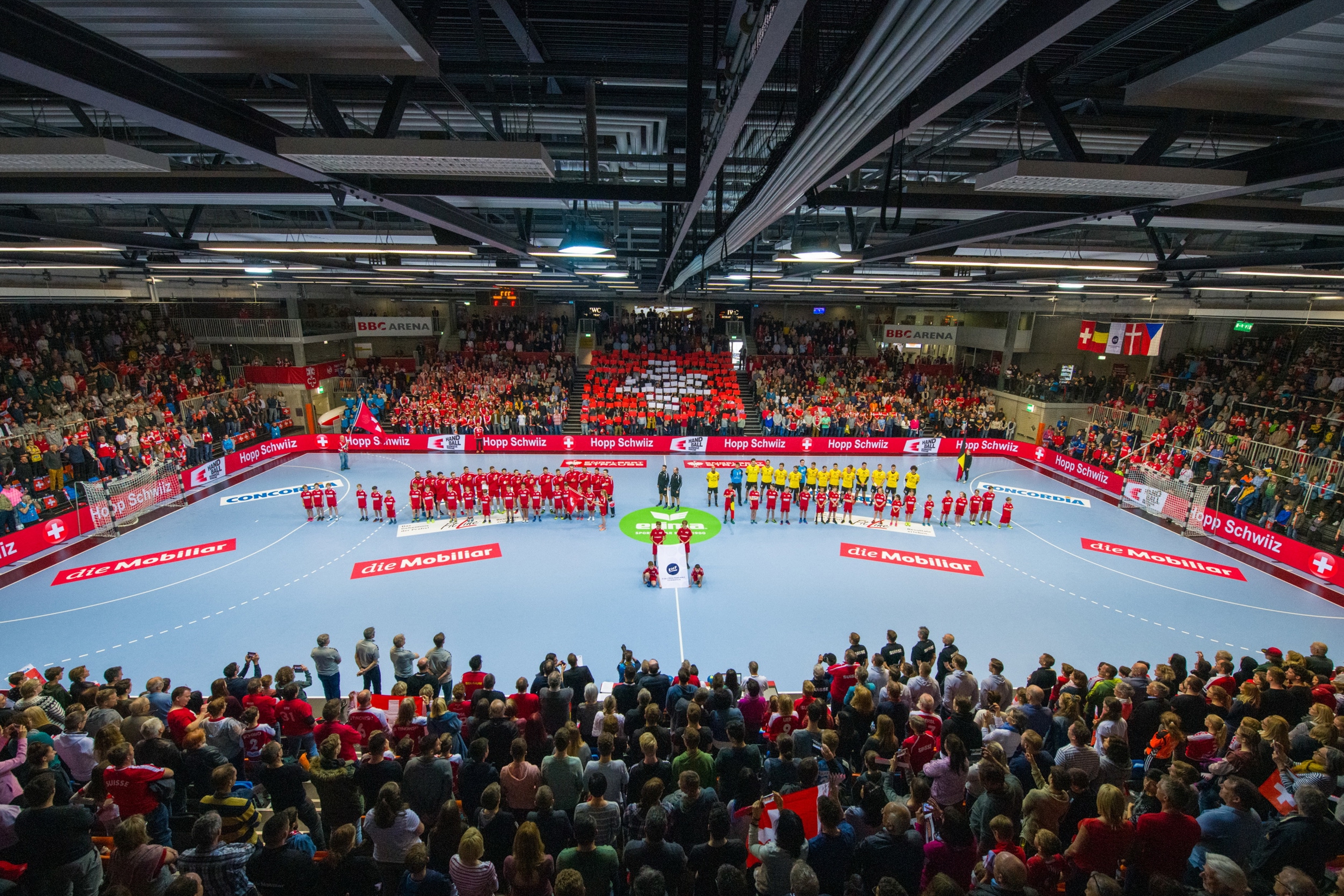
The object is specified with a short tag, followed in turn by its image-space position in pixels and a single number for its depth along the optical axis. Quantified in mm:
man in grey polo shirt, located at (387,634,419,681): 7469
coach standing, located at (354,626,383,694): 7812
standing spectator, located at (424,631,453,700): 7277
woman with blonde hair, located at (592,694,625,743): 5500
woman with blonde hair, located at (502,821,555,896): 3674
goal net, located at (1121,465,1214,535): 16170
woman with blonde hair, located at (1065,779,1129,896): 4035
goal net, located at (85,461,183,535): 14625
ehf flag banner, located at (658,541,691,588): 12367
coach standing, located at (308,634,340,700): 7898
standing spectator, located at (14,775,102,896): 3984
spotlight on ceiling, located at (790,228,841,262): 7496
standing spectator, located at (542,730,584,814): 4973
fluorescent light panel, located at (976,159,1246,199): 3770
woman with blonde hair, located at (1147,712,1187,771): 5402
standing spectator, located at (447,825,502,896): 3689
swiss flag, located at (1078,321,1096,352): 21156
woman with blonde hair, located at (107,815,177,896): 3740
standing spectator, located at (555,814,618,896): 3887
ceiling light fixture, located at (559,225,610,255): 6820
